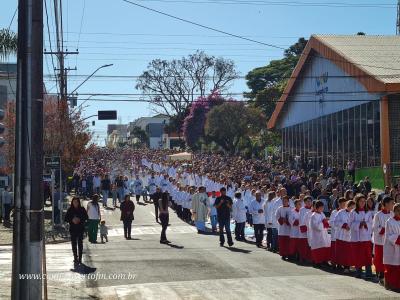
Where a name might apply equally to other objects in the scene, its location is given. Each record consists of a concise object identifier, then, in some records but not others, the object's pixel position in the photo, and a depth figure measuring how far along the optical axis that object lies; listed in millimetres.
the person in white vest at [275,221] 19395
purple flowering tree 73481
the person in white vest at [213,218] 25641
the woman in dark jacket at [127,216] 23258
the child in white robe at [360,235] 14945
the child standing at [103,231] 22219
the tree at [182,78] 81438
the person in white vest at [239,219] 23078
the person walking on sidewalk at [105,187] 35406
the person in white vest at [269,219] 19766
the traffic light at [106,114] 36172
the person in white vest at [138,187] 37916
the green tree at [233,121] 61531
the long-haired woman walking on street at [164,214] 21656
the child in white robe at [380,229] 13938
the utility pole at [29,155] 10586
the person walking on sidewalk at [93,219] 22094
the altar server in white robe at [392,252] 12930
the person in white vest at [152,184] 36250
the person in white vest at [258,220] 21094
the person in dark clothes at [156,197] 26444
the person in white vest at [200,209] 25500
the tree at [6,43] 30812
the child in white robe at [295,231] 17484
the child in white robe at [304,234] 17203
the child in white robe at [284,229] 17906
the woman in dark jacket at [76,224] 16844
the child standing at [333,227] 15781
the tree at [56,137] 34250
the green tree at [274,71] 78625
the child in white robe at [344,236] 15234
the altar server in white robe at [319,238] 16297
